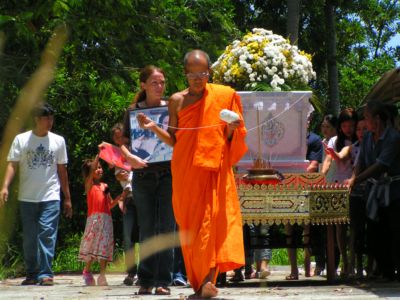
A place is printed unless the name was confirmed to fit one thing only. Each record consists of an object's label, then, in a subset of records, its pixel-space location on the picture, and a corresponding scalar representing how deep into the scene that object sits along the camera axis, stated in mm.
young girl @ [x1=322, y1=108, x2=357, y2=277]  17736
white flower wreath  16505
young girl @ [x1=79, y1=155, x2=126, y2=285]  18338
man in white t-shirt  17960
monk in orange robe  12715
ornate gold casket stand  15596
